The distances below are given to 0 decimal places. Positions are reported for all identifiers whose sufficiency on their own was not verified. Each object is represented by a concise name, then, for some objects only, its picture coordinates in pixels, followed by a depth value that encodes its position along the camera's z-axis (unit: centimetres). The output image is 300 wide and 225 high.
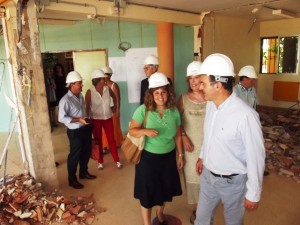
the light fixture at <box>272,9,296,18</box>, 528
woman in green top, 215
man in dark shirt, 366
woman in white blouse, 378
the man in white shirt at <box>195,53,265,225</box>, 157
